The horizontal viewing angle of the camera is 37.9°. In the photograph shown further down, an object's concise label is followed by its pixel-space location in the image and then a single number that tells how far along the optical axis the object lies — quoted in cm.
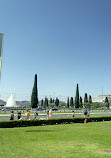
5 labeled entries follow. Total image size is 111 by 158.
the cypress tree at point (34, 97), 5588
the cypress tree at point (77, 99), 6316
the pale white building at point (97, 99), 15585
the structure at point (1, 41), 1315
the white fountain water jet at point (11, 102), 8829
